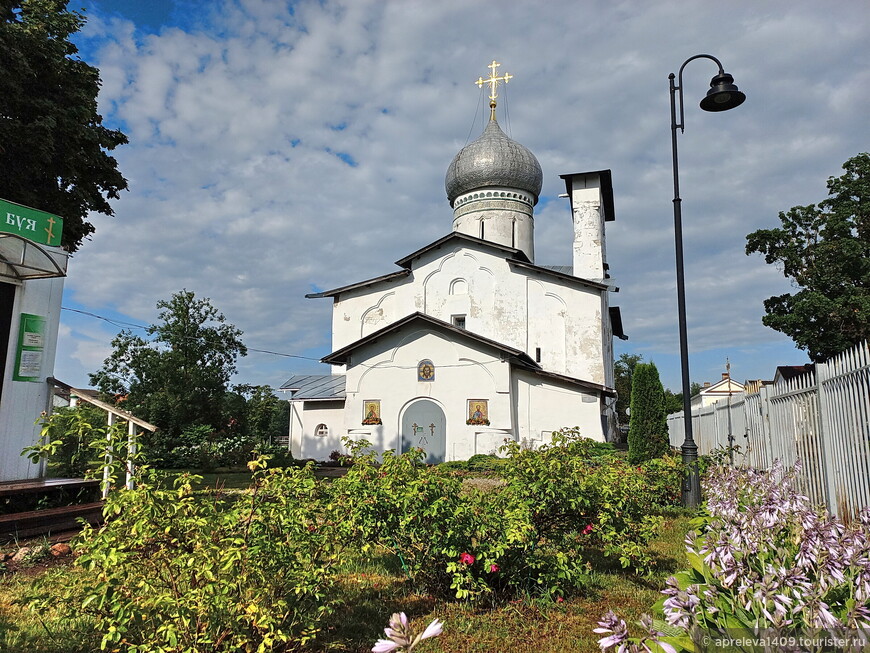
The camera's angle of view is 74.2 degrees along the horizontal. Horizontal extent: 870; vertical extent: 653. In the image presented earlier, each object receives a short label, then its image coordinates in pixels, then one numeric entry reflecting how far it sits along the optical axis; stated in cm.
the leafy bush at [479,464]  1666
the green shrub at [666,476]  923
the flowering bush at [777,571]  203
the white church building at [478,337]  1955
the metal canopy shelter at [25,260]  758
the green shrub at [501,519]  436
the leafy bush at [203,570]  294
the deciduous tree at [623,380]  4941
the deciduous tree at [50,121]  1097
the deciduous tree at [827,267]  2264
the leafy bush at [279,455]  1735
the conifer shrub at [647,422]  1383
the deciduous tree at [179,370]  1806
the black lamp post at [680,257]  876
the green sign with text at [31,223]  768
